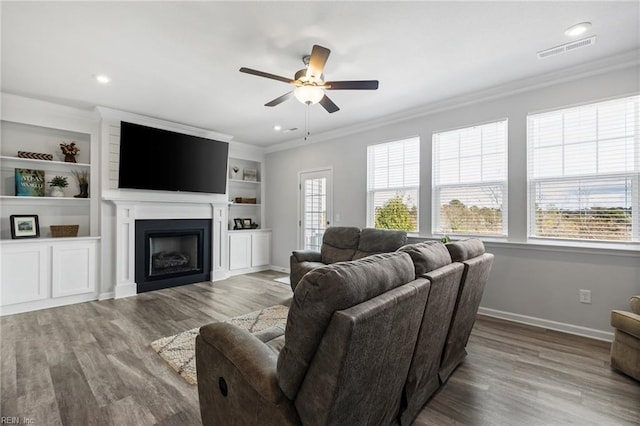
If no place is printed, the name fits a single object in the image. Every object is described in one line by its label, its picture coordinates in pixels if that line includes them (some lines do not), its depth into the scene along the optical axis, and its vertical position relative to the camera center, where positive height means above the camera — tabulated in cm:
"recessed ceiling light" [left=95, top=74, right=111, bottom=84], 323 +146
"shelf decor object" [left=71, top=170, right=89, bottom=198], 436 +43
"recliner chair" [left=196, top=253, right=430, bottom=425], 105 -58
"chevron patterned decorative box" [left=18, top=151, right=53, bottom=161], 392 +73
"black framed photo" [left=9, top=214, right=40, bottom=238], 380 -21
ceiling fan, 243 +113
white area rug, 237 -124
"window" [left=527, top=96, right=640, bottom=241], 290 +46
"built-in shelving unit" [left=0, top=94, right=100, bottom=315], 369 -2
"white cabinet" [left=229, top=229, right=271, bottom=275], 589 -81
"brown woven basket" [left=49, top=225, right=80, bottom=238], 405 -28
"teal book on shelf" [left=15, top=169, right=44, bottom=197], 389 +36
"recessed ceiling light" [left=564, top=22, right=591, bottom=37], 236 +151
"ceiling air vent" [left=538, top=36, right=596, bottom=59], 258 +150
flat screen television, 438 +81
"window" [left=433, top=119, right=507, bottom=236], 366 +44
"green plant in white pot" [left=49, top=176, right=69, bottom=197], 414 +35
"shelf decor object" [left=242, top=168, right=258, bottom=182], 658 +83
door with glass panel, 554 +11
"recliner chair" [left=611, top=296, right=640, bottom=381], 221 -99
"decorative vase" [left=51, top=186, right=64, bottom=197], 414 +26
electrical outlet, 302 -83
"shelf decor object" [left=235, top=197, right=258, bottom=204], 638 +26
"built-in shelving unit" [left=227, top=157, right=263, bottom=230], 636 +47
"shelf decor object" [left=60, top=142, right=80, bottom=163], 425 +84
